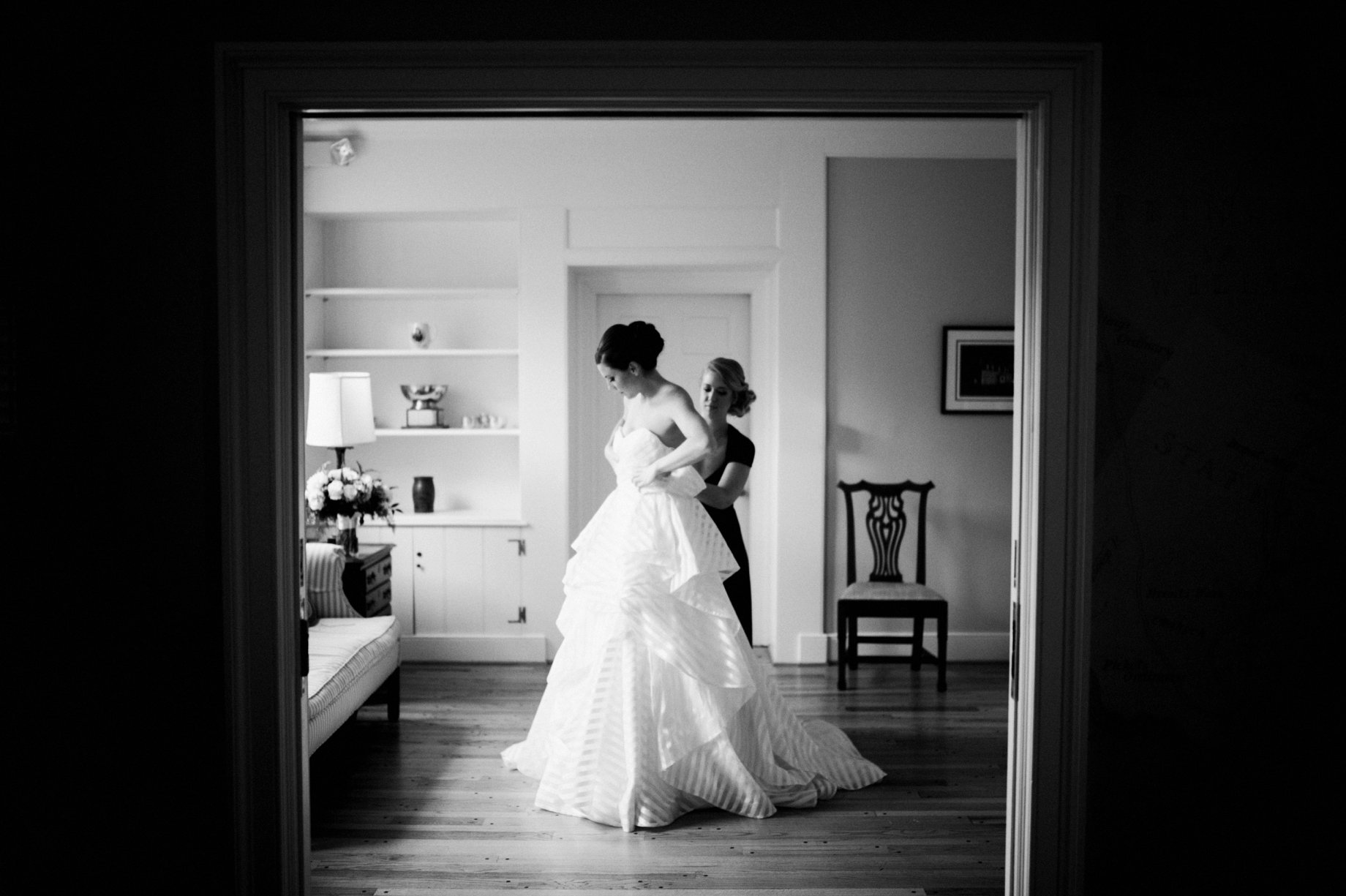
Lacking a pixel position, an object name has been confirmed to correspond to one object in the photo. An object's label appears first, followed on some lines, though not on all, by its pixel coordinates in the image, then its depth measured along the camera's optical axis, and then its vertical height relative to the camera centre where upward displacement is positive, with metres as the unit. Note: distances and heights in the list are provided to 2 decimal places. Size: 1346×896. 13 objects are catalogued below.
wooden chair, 4.84 -0.78
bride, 3.15 -0.78
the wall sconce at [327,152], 5.08 +1.50
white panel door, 5.59 +0.60
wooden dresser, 4.21 -0.66
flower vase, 4.36 -0.46
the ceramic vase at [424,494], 5.41 -0.33
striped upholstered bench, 3.26 -0.82
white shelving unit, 5.59 +0.59
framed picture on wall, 5.27 +0.37
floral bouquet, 4.25 -0.29
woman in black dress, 3.75 -0.11
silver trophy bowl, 5.44 +0.22
